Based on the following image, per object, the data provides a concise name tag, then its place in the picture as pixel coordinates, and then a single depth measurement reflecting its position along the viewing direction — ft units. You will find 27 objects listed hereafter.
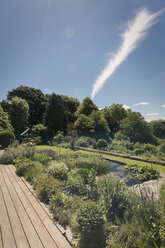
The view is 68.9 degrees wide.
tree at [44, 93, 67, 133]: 58.59
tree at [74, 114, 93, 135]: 47.55
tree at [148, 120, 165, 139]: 70.33
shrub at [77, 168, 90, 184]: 12.48
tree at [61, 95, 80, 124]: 78.27
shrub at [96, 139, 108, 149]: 34.86
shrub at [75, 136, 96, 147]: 38.20
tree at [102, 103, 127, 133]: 57.85
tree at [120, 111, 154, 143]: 39.06
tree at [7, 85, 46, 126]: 67.21
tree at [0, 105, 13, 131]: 38.54
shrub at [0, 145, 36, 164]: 19.12
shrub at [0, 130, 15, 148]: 31.83
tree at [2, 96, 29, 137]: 51.88
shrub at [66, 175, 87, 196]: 9.70
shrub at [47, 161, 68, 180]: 13.33
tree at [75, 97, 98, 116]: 63.31
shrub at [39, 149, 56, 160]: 21.99
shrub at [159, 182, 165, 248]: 4.17
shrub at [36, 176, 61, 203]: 9.45
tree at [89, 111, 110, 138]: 46.60
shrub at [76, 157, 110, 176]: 16.11
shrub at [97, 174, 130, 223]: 7.48
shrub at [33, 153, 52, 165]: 18.37
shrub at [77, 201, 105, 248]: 5.43
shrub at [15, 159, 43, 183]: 12.75
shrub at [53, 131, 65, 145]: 43.86
